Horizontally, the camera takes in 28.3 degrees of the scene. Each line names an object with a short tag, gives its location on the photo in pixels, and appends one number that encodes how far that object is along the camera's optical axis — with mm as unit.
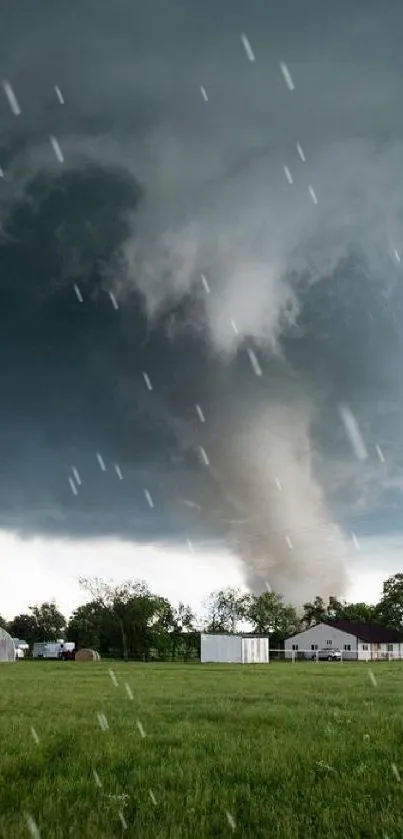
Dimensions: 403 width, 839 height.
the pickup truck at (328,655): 106669
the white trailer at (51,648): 133512
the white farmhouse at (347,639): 133625
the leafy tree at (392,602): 143750
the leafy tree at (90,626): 125750
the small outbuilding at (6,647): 86562
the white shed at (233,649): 84438
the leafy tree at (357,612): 169500
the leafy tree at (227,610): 149500
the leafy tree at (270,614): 148500
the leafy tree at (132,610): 121000
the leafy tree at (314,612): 175500
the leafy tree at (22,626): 191425
